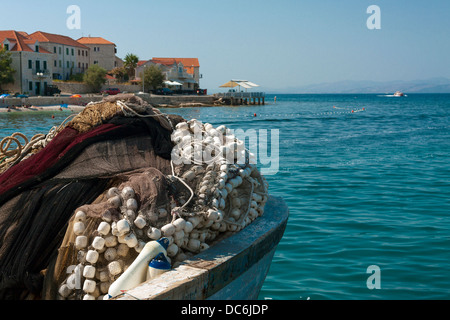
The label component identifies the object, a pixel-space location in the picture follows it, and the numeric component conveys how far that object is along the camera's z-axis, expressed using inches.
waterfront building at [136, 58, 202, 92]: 3510.3
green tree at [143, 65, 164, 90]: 3174.2
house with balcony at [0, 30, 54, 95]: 2508.6
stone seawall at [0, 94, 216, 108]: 2081.2
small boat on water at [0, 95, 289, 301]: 143.7
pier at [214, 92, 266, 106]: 3363.7
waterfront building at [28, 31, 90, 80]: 2938.0
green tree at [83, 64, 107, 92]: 2871.6
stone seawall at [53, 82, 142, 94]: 2779.0
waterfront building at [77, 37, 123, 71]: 3511.3
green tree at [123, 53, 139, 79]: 3469.5
